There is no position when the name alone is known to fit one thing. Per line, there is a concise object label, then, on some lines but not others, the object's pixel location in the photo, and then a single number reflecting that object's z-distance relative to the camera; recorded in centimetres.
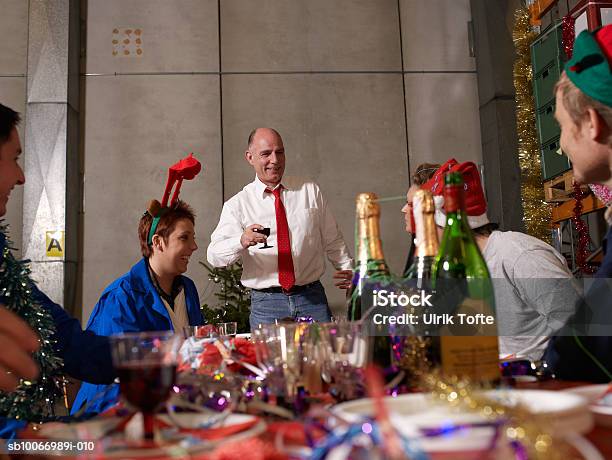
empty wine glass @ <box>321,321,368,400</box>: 95
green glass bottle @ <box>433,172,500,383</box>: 91
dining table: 56
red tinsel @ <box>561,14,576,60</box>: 342
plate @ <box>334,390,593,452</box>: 46
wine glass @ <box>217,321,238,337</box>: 176
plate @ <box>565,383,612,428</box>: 71
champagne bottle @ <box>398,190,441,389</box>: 98
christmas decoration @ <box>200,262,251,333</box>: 492
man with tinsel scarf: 165
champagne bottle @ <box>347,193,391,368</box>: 112
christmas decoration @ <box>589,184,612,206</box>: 268
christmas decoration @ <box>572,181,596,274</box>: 356
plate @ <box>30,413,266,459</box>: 61
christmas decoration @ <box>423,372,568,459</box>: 49
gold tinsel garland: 455
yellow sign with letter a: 516
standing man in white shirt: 381
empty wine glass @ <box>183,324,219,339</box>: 157
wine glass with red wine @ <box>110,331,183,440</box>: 69
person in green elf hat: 121
